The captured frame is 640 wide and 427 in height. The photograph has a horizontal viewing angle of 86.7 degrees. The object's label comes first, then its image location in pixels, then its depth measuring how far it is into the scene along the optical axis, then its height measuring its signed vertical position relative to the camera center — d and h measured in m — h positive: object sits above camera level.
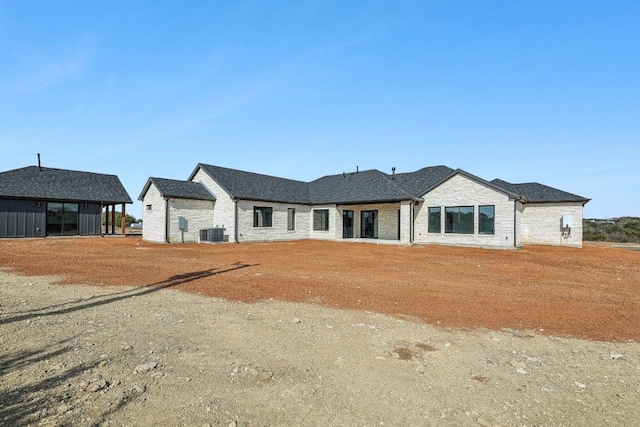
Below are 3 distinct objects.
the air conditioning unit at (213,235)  23.27 -1.40
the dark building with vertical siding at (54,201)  23.34 +1.05
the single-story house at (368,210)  21.53 +0.36
